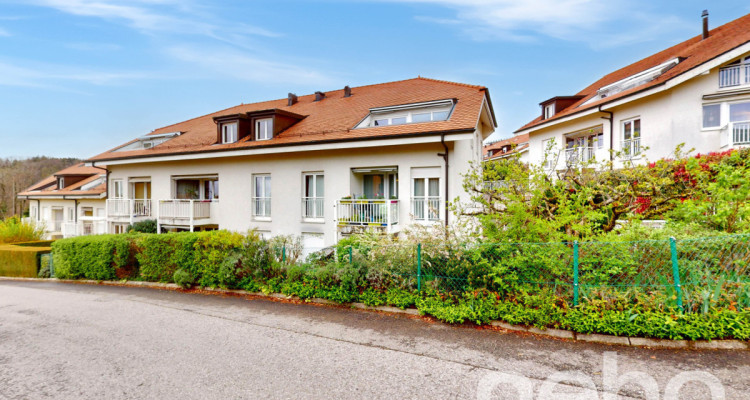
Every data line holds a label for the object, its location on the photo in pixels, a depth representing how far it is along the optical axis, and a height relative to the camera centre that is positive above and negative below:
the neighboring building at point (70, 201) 25.33 -0.21
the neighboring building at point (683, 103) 13.05 +3.84
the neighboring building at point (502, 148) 28.77 +4.56
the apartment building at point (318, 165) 12.30 +1.32
